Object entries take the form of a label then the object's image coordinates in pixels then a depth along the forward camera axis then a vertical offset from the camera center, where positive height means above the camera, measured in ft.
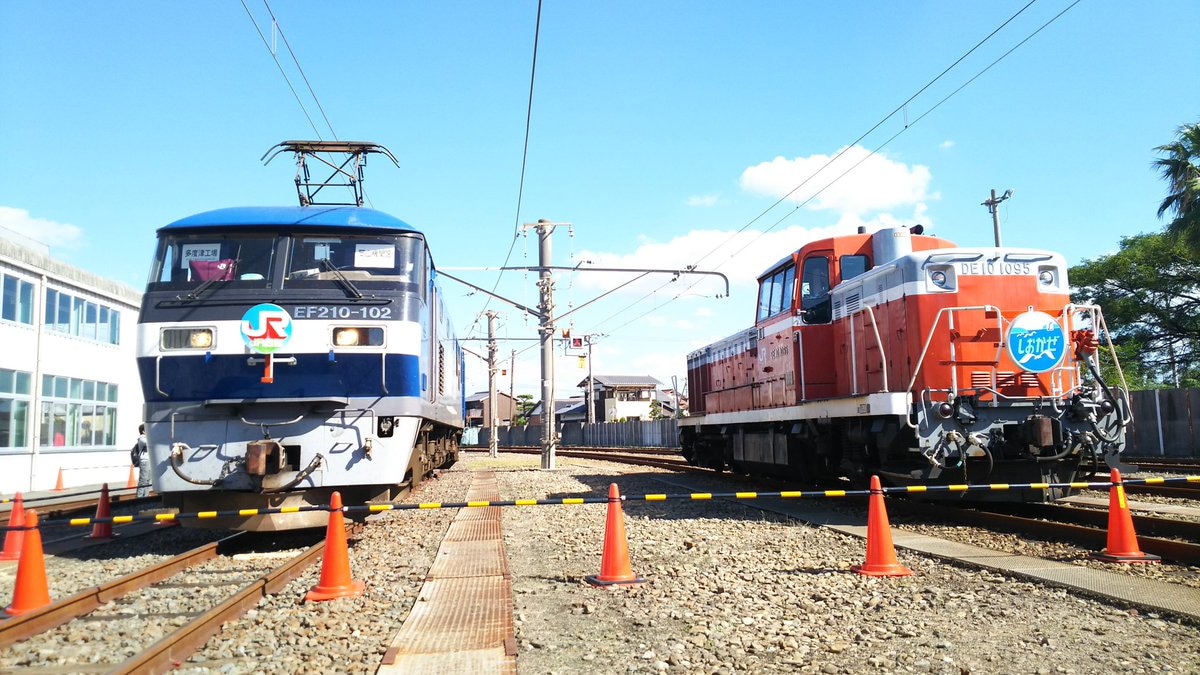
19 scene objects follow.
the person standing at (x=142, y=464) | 42.71 -1.15
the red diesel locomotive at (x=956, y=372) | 29.45 +1.95
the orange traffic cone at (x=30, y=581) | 19.16 -3.10
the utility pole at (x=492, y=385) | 116.78 +7.06
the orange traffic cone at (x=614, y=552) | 21.66 -3.11
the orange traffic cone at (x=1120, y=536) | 22.90 -3.17
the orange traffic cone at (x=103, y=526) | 31.63 -3.27
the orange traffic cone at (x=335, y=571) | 20.15 -3.21
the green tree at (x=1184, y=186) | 75.38 +21.00
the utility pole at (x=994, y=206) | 97.86 +25.01
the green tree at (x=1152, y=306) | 108.47 +14.73
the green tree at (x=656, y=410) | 234.03 +5.55
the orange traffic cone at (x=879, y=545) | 22.04 -3.17
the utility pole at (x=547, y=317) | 78.54 +10.65
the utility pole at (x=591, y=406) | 183.40 +5.63
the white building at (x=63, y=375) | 59.00 +5.32
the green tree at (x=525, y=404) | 308.52 +10.58
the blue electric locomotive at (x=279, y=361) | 26.05 +2.43
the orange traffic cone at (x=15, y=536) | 26.03 -3.18
